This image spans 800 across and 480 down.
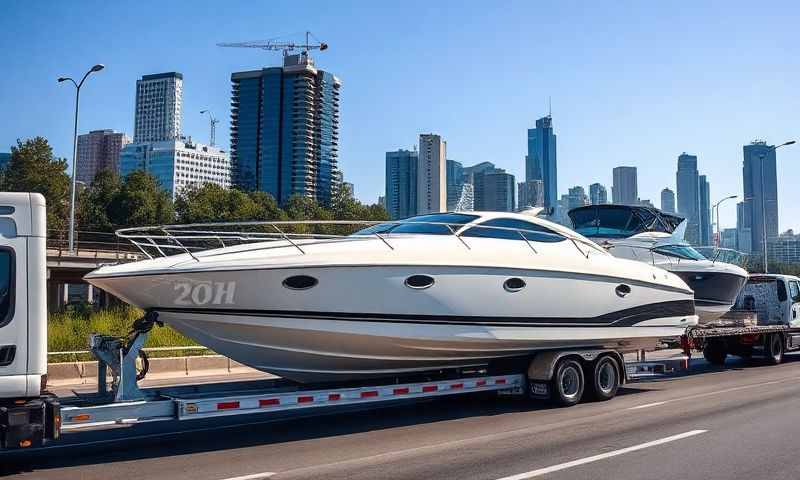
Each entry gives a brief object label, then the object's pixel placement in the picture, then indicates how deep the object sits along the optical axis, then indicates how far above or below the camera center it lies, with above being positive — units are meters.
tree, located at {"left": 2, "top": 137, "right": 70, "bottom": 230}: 42.81 +6.55
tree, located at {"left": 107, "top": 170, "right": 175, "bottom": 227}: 54.16 +6.00
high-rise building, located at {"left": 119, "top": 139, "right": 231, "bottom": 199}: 197.50 +29.30
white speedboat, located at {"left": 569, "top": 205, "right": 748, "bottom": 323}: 16.06 +0.81
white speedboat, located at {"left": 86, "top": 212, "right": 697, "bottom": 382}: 8.08 -0.16
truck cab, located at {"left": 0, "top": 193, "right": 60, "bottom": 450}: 6.13 -0.40
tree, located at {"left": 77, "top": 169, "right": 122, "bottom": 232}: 53.28 +5.96
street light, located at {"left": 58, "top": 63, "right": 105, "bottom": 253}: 29.64 +5.45
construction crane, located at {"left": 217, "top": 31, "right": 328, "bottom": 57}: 172.96 +59.08
